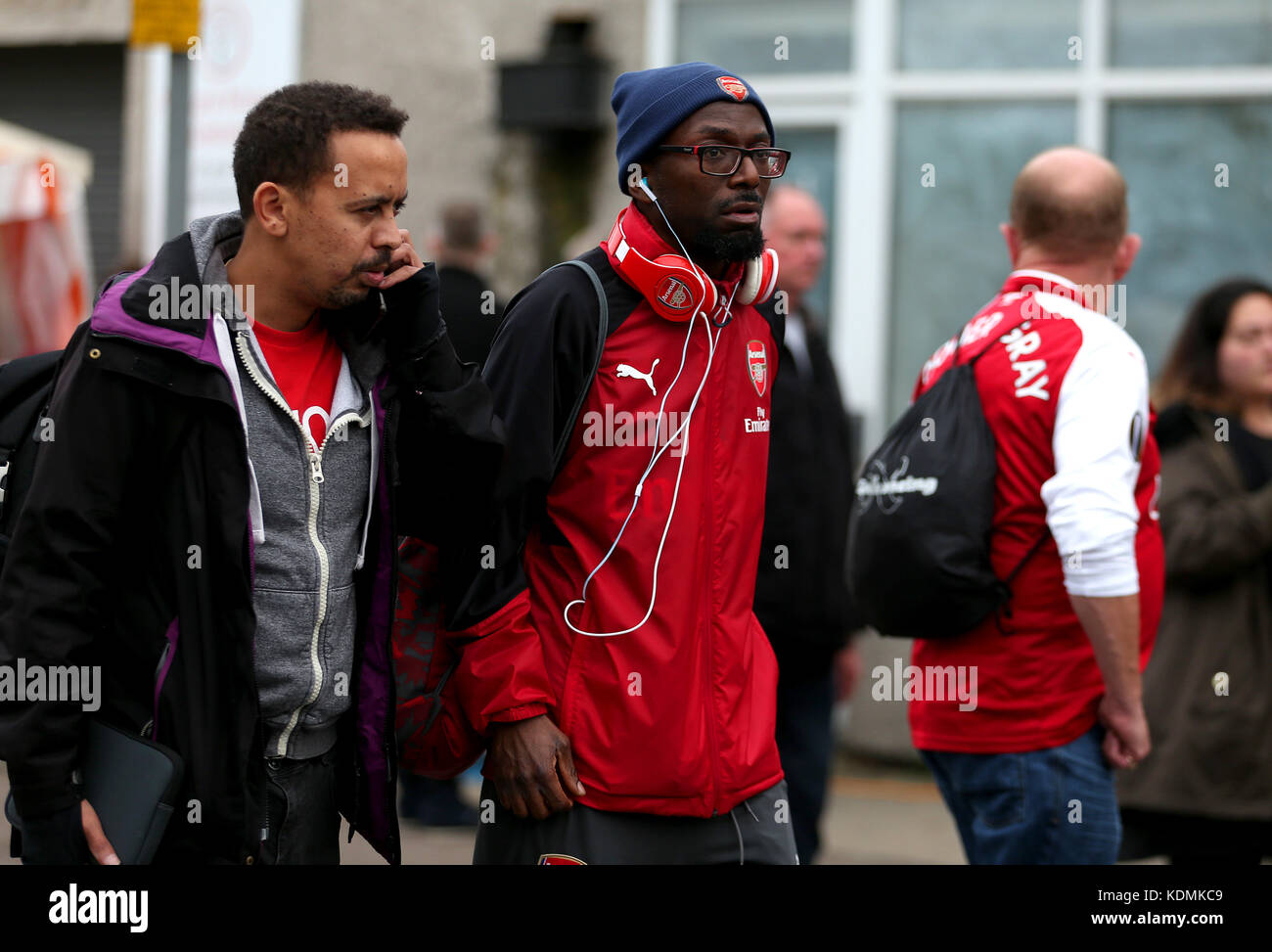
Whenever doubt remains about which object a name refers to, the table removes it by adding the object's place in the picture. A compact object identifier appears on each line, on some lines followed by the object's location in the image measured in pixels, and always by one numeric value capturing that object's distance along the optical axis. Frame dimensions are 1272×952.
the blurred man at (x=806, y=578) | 5.06
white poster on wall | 8.95
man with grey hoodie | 2.67
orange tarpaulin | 7.51
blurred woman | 4.77
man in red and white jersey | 3.59
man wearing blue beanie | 3.06
